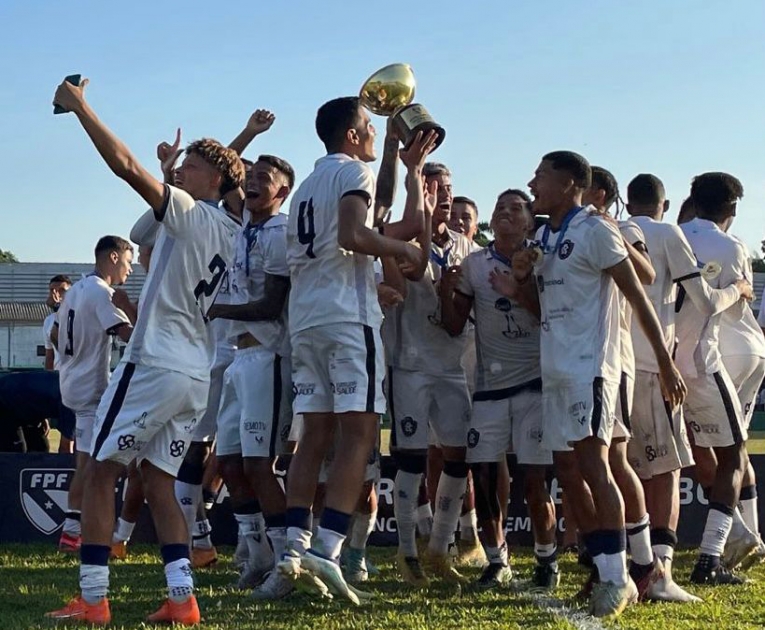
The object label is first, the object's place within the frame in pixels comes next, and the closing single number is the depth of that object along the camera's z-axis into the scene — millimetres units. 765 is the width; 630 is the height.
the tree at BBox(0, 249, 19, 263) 103588
